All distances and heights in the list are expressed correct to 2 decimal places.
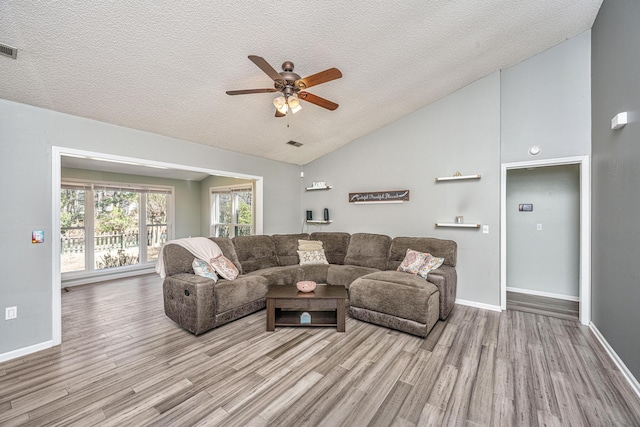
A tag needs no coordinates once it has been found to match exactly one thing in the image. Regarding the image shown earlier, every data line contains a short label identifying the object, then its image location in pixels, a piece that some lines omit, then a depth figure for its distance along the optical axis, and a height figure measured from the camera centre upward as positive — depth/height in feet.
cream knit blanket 11.49 -1.70
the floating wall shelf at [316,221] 18.74 -0.69
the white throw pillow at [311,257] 15.81 -2.70
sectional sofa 10.10 -3.07
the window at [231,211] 22.57 +0.02
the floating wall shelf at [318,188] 18.59 +1.61
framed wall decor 15.57 +0.92
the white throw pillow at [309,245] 16.37 -2.04
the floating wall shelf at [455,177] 13.24 +1.71
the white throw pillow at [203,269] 11.12 -2.40
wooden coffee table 10.38 -3.57
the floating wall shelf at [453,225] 13.18 -0.65
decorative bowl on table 10.87 -3.01
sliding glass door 18.24 -1.01
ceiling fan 7.43 +3.70
